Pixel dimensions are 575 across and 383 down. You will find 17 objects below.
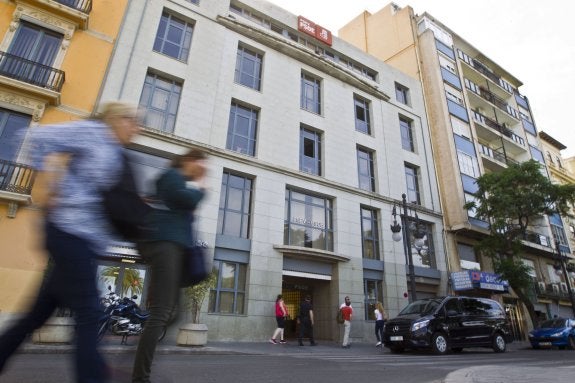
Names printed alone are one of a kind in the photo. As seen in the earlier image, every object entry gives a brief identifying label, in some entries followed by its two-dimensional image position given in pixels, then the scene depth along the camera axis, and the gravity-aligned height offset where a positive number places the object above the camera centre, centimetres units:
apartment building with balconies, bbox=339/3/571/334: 2295 +1643
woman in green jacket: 230 +44
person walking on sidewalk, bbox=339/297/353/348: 1328 +46
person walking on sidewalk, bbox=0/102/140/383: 186 +49
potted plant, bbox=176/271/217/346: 930 +10
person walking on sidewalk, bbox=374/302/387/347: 1417 +34
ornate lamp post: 1430 +360
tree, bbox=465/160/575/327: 1878 +683
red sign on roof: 2198 +1766
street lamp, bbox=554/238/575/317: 2384 +454
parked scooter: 900 +25
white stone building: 1434 +797
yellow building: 1112 +827
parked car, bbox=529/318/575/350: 1505 -1
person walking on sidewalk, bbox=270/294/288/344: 1297 +28
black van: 1023 +13
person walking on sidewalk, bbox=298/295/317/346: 1290 +22
